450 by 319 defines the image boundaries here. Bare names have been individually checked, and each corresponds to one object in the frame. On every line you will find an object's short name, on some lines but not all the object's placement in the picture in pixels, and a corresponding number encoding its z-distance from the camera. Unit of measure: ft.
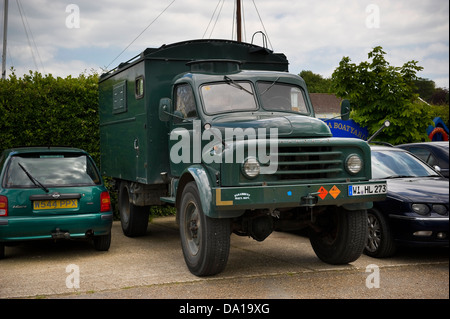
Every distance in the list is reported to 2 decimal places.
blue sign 45.93
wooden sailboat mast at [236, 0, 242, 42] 55.36
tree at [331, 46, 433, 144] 44.88
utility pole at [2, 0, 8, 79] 92.82
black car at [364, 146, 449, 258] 22.54
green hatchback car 24.27
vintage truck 19.74
